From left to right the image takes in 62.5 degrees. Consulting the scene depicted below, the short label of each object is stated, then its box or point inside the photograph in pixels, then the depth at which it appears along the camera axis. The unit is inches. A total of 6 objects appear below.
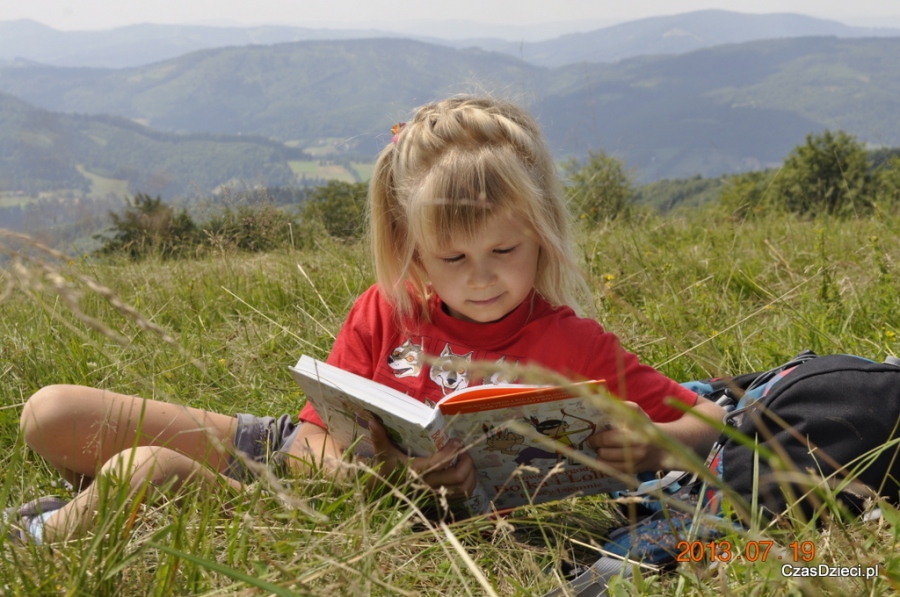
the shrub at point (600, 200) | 176.4
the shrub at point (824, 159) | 919.7
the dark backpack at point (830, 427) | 59.4
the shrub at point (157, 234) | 178.1
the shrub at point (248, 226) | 123.7
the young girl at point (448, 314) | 66.5
